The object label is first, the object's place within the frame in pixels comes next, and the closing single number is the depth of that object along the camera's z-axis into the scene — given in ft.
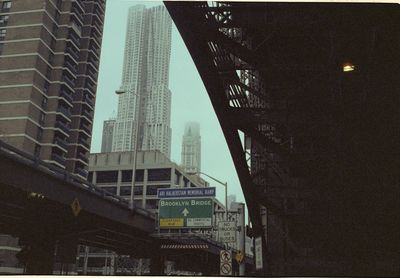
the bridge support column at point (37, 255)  82.12
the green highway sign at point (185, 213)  104.06
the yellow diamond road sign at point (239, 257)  72.51
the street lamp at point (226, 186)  112.84
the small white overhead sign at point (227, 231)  67.41
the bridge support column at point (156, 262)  150.41
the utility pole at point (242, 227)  71.78
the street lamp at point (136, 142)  106.77
